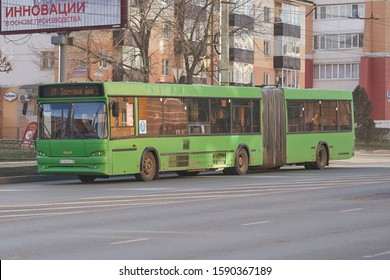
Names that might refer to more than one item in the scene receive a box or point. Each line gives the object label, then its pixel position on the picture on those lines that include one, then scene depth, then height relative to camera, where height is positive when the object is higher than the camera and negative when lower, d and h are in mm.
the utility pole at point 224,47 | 41312 +2928
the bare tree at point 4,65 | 59162 +3334
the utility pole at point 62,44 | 39719 +3058
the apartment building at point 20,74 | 66812 +3136
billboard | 41781 +4358
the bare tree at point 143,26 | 50500 +4693
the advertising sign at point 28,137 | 47031 -690
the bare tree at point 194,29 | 51000 +4591
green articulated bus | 29156 -239
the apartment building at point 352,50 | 93688 +6307
